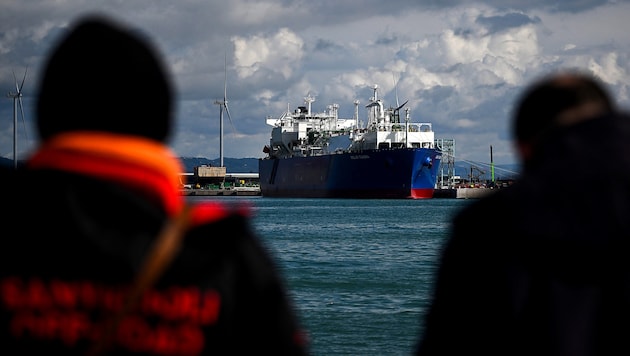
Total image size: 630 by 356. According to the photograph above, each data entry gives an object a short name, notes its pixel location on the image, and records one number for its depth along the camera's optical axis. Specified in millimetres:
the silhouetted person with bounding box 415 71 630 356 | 4039
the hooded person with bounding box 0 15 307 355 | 3754
